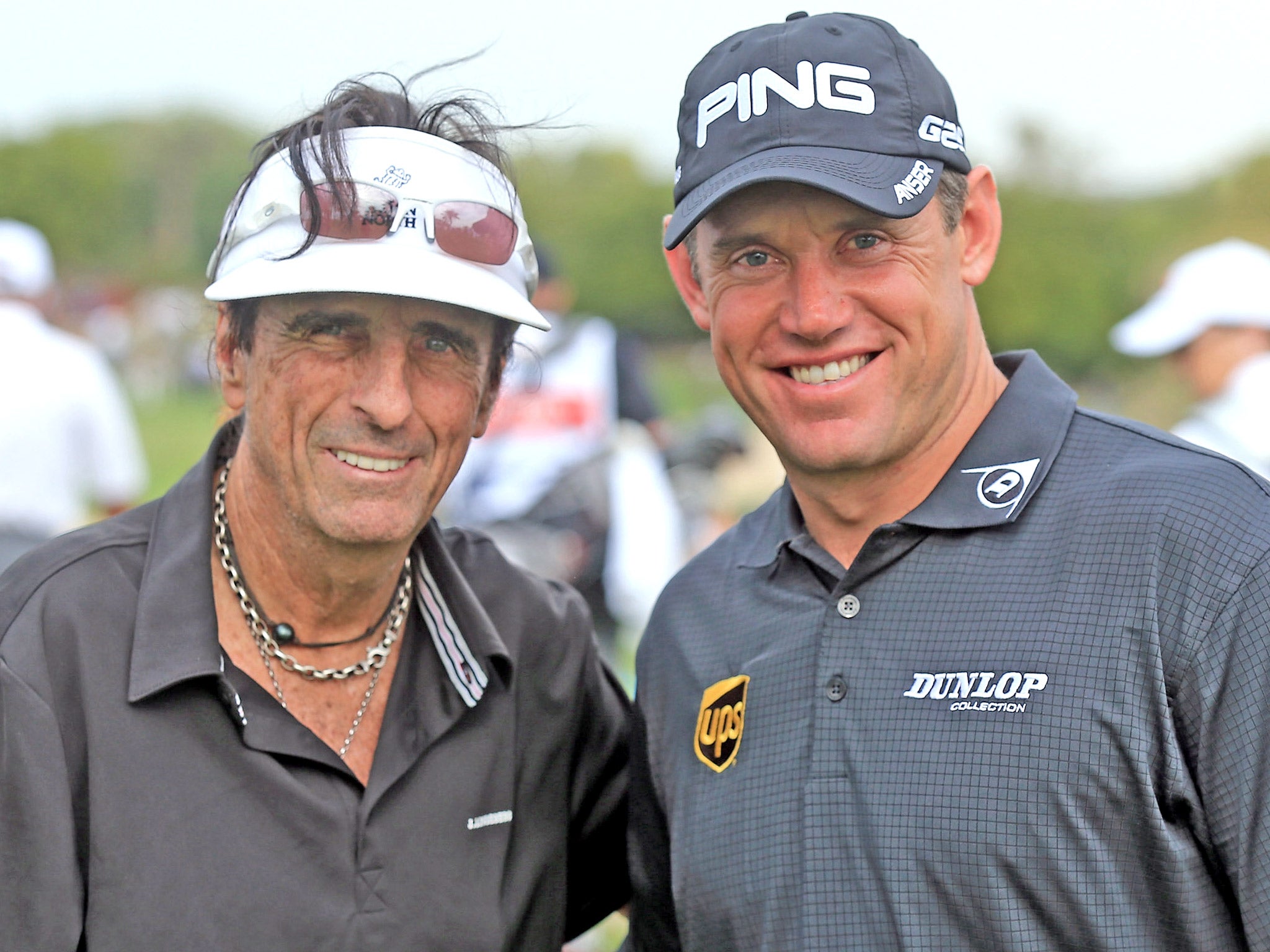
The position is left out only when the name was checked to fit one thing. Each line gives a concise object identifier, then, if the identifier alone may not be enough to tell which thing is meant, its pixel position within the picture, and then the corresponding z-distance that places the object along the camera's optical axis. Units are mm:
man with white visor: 2299
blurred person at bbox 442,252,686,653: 6176
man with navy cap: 2064
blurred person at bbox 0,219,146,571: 5941
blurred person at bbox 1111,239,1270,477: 5391
